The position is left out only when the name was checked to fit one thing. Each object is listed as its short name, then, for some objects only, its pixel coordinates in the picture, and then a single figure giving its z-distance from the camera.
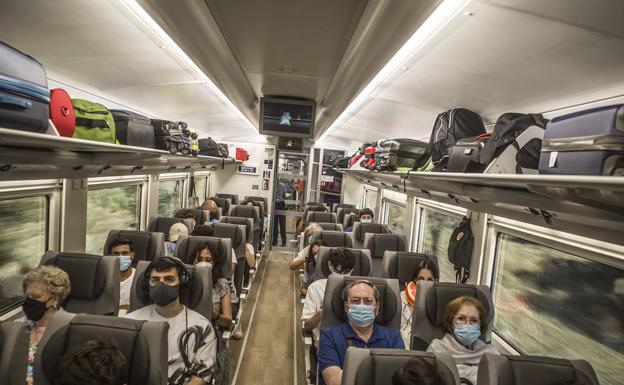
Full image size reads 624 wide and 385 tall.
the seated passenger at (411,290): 3.33
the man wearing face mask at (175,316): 2.40
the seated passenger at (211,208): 6.73
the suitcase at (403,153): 4.30
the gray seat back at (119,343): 1.85
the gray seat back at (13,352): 1.65
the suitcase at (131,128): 3.31
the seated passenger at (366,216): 7.08
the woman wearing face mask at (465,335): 2.53
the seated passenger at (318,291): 3.29
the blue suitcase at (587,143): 1.32
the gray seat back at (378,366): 1.81
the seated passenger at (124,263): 3.50
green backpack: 2.67
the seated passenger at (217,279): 3.48
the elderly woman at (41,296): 2.50
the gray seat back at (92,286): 2.92
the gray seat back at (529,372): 1.75
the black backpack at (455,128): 3.29
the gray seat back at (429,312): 2.76
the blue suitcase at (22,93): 1.67
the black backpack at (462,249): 4.03
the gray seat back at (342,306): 2.87
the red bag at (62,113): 2.26
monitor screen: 5.59
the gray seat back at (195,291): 2.72
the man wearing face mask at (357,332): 2.56
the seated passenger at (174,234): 4.73
